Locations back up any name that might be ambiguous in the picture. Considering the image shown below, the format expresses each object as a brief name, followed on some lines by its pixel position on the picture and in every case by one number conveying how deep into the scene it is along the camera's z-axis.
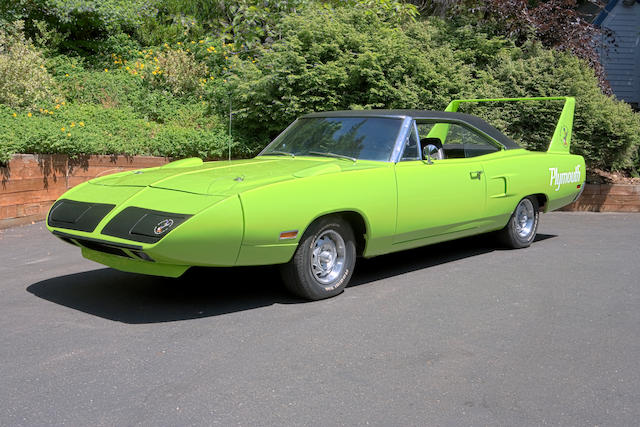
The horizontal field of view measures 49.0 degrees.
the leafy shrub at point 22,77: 10.49
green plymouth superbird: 4.75
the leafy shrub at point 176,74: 12.82
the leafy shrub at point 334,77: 10.80
